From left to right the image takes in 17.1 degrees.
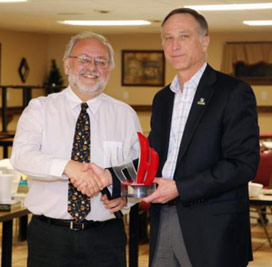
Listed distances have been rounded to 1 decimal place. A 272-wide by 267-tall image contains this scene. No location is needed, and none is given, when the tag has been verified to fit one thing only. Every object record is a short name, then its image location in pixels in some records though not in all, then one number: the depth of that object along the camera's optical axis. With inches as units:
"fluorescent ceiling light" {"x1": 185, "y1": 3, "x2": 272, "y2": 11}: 385.5
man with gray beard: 161.3
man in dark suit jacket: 135.0
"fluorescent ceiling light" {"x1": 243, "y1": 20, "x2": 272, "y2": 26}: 492.4
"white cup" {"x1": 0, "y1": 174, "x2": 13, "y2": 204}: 203.2
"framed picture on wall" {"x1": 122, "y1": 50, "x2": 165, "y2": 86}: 624.7
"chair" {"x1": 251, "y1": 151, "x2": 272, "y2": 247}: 375.4
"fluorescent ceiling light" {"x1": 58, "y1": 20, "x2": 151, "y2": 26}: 501.1
